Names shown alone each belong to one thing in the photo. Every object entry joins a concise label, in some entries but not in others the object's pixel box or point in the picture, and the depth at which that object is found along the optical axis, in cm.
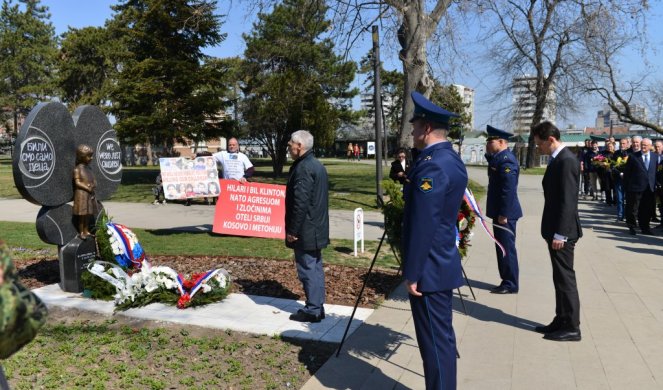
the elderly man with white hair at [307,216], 515
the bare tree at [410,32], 1367
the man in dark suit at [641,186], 1116
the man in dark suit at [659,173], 1173
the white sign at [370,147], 4724
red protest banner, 1011
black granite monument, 587
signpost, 836
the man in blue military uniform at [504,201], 637
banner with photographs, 1213
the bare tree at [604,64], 1526
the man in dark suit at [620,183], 1318
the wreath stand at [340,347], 452
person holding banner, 1064
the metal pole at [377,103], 1446
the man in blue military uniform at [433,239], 313
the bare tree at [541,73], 3209
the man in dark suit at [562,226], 480
